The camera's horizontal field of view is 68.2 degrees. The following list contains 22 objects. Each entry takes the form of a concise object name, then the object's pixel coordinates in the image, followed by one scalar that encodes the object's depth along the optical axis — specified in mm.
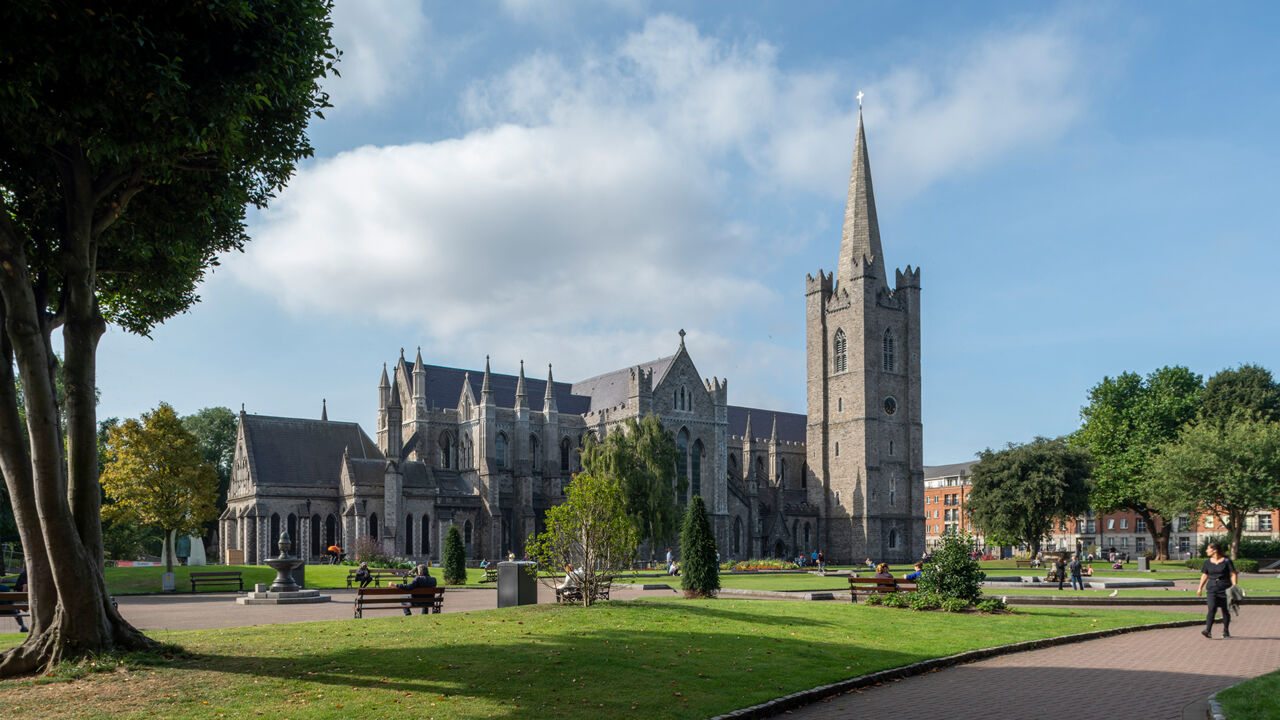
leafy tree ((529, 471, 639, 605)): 21875
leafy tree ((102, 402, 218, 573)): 48031
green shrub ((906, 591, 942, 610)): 22891
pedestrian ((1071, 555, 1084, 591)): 34031
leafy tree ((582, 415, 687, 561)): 52719
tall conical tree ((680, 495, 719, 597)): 27172
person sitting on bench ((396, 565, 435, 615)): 23266
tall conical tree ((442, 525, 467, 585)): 39062
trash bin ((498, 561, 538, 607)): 22781
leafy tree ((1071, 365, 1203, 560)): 66875
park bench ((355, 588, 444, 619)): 20828
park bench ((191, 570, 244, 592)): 37775
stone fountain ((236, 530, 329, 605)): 29842
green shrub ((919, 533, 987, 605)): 23016
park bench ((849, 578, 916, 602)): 24828
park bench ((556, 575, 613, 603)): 22109
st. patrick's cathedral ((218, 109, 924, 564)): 62719
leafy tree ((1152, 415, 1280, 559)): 51781
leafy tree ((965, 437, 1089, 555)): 62781
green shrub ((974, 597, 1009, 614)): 22828
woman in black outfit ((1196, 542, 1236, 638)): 18281
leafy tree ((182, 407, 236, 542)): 79688
